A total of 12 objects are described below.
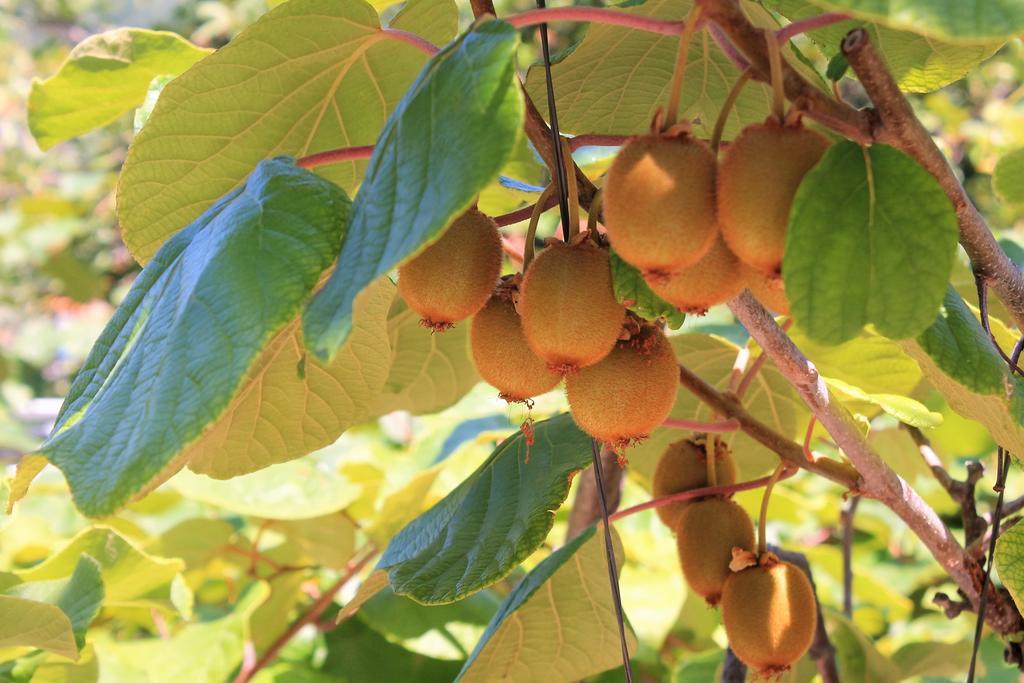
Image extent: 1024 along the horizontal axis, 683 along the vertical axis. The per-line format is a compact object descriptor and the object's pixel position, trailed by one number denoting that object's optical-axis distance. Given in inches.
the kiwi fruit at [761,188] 44.4
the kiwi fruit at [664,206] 44.9
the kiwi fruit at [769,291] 45.3
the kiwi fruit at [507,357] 48.9
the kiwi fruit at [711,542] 54.9
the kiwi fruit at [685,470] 57.3
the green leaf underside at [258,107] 53.4
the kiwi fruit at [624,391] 48.2
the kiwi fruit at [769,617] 53.0
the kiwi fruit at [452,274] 47.9
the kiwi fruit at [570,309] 47.0
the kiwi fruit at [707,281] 45.7
